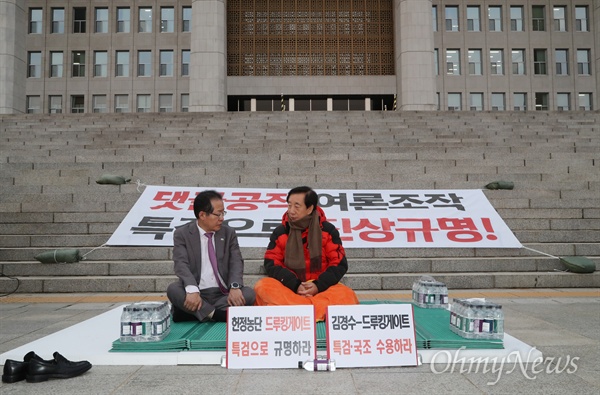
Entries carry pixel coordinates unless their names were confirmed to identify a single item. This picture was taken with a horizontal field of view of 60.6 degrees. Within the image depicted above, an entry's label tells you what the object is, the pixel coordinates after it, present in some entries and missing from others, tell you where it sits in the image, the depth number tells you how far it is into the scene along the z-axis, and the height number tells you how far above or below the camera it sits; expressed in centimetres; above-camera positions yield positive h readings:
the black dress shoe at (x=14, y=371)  354 -106
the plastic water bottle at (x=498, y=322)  432 -94
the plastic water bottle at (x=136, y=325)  423 -91
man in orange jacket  499 -49
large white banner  859 -6
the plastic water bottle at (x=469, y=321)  434 -92
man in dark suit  496 -50
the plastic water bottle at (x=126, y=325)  425 -91
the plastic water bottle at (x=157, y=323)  427 -91
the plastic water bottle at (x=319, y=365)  379 -112
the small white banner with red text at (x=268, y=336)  390 -93
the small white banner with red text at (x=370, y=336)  389 -94
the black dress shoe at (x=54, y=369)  357 -108
